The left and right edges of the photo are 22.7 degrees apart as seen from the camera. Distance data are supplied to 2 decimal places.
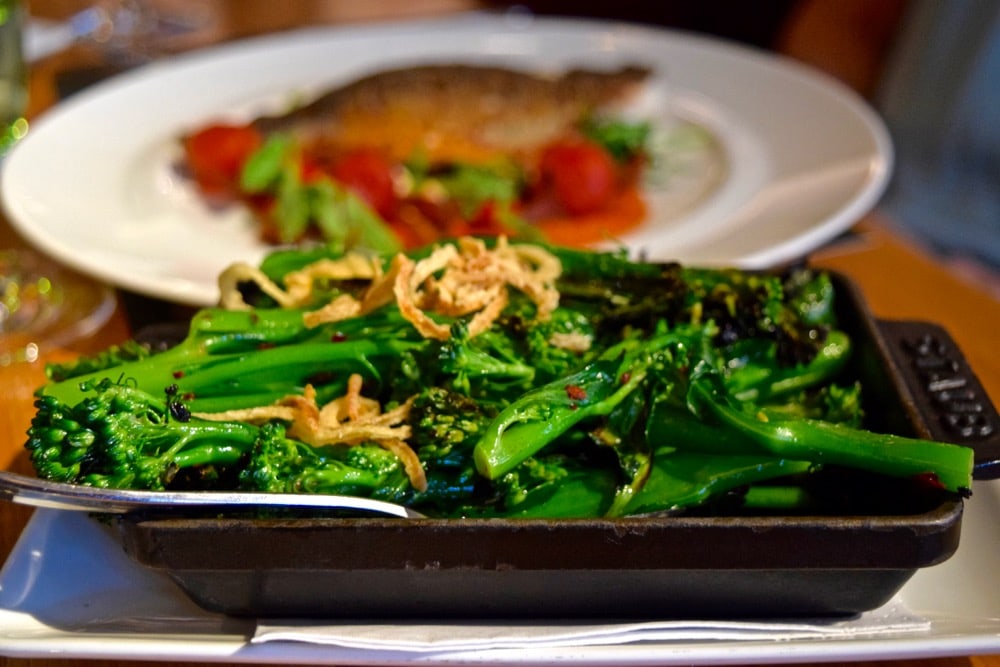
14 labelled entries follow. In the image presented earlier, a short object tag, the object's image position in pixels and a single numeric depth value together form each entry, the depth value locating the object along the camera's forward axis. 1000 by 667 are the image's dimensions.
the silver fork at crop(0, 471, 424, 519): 0.46
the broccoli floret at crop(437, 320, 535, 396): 0.48
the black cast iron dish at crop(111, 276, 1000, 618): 0.46
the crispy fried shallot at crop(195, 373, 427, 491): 0.48
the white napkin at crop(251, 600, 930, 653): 0.47
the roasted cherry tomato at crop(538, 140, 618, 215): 0.78
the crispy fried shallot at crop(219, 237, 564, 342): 0.50
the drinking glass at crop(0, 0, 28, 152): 0.60
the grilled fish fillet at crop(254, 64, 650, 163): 0.90
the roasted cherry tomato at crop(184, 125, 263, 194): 0.78
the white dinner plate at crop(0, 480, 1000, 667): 0.46
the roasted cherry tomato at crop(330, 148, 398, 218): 0.76
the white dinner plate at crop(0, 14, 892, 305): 0.63
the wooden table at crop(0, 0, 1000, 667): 0.55
